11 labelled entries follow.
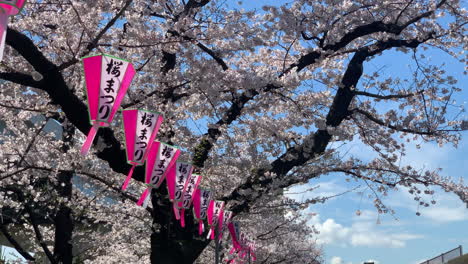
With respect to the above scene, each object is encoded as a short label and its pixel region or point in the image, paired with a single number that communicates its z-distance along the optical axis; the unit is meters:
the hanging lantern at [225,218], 10.09
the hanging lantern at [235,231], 11.88
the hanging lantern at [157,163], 7.89
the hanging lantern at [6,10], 4.33
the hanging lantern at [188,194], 8.78
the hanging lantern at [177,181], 8.54
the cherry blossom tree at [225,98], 7.75
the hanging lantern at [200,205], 9.44
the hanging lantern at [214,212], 9.98
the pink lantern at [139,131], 7.10
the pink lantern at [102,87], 6.13
